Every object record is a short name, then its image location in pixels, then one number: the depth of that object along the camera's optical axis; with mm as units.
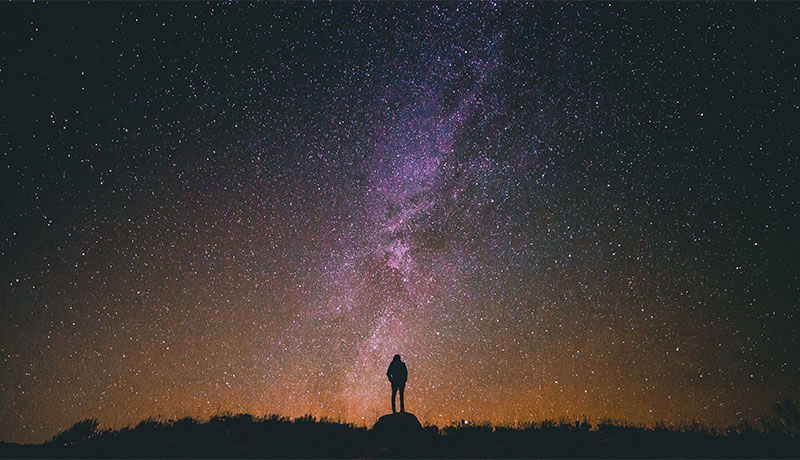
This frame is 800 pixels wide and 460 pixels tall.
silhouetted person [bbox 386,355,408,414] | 10977
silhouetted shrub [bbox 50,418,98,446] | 10320
